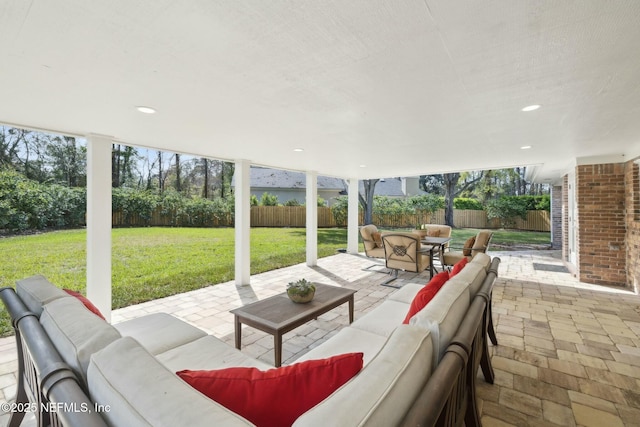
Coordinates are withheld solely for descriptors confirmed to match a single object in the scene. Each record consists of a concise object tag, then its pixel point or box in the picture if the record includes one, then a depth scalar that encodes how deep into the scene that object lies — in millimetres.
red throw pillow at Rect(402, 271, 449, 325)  1898
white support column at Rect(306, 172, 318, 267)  6793
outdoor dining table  5562
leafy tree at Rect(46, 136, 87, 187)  9977
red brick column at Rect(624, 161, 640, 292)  4453
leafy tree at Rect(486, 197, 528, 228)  13992
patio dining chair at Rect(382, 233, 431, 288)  5113
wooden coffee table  2299
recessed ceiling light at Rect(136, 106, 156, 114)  2391
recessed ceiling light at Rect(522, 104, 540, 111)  2457
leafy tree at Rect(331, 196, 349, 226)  14602
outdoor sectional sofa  753
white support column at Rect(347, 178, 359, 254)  8422
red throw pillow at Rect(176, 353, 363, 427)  898
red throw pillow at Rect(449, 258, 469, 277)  2588
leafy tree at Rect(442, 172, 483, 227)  15336
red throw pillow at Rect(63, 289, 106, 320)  1767
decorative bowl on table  2787
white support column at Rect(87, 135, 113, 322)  3221
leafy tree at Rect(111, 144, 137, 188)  14016
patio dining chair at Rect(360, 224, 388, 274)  6194
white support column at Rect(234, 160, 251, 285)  5105
